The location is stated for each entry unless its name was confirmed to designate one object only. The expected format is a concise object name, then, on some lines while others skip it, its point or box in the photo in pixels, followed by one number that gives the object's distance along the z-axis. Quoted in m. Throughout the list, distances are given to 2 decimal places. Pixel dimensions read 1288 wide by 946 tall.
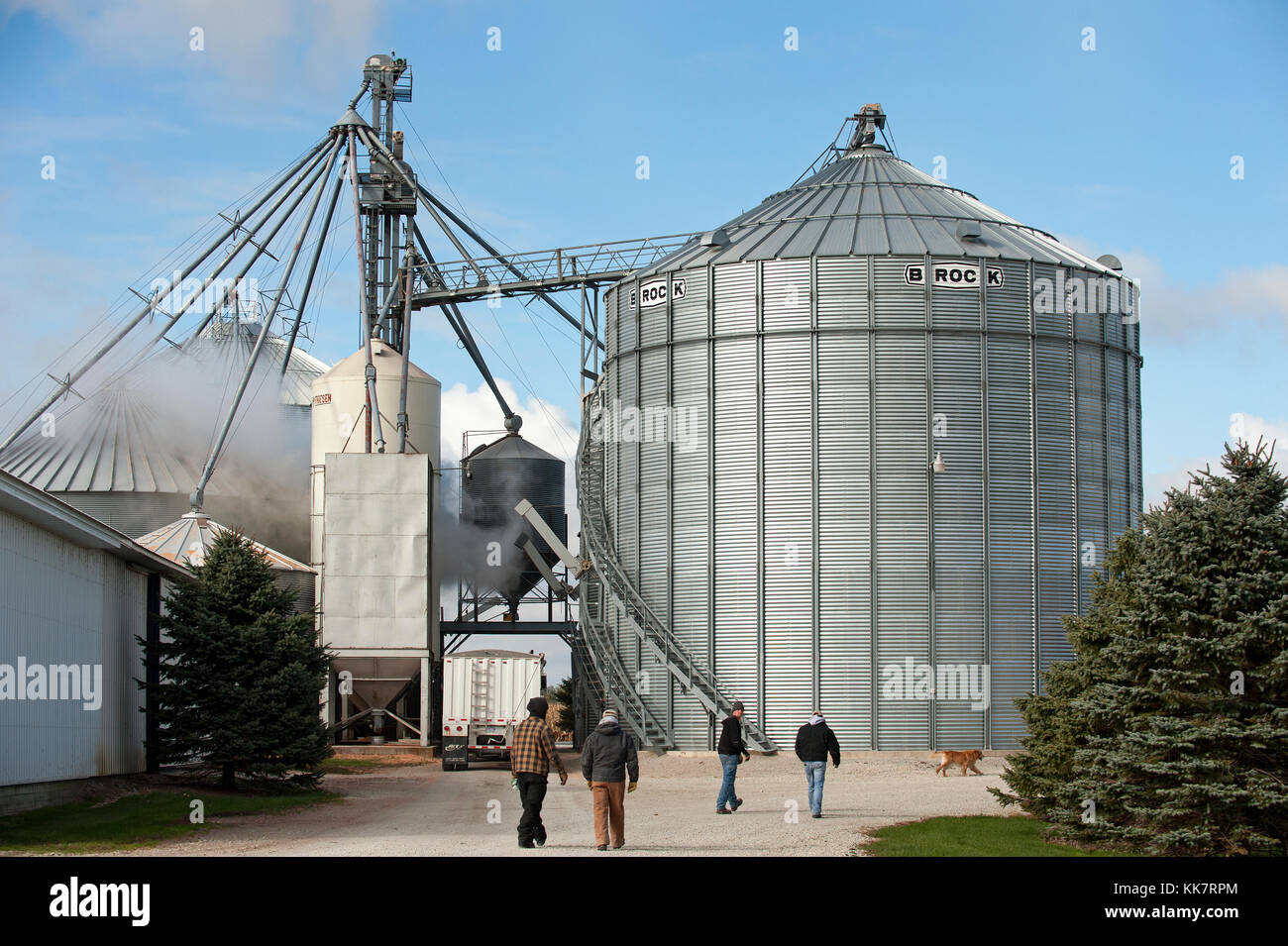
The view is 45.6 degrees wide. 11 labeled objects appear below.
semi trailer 49.44
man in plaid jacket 21.78
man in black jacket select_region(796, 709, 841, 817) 27.91
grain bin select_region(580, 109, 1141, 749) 45.91
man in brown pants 21.55
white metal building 28.55
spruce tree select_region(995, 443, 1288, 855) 21.44
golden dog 41.50
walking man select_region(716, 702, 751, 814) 28.64
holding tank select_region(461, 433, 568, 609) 68.25
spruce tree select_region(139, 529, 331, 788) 34.88
